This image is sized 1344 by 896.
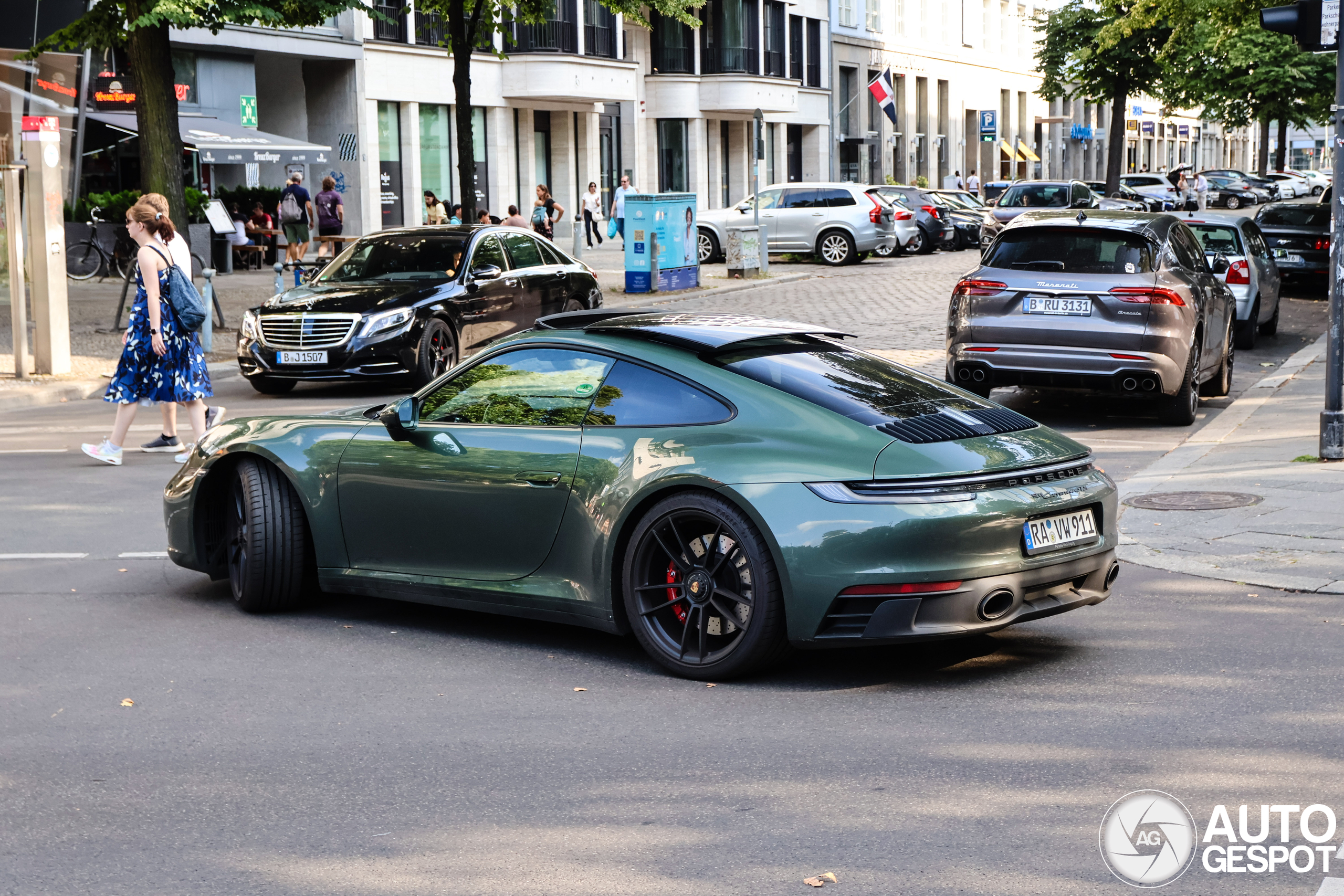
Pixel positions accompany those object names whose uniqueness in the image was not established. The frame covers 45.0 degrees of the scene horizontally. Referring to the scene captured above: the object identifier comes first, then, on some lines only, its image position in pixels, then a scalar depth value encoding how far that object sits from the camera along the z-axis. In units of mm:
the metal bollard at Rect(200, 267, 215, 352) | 17917
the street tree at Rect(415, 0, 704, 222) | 24938
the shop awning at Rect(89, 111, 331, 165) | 32406
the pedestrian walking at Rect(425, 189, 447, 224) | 36219
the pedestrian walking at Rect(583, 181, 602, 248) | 43875
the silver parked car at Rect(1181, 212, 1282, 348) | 18547
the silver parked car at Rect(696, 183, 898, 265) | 36375
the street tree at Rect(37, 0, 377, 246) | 19828
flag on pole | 58562
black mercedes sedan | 14758
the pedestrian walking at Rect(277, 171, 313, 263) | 30750
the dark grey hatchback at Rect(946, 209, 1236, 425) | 11875
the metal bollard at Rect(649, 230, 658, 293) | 26578
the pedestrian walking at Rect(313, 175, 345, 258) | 30531
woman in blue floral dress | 10930
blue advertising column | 26156
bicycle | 29516
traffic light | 9625
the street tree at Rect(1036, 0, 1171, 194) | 49000
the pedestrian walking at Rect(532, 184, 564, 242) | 34719
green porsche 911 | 5395
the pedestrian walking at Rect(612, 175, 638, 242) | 39828
